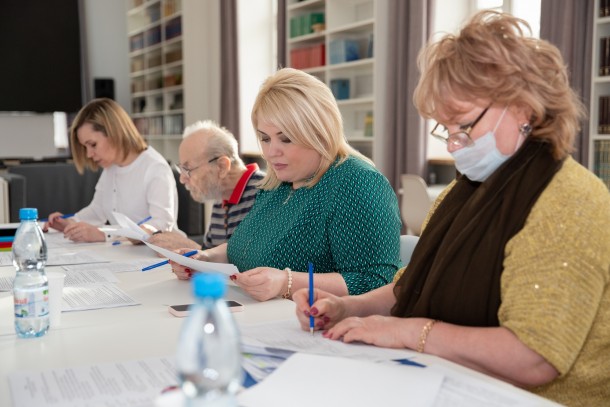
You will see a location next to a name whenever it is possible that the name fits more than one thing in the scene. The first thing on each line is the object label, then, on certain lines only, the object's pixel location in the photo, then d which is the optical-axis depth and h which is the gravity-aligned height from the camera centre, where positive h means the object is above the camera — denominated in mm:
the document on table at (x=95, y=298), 1666 -440
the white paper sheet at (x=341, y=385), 984 -392
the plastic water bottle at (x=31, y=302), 1319 -344
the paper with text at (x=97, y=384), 1016 -410
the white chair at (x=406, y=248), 2082 -371
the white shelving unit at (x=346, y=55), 5922 +644
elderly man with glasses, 2729 -204
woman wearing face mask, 1110 -195
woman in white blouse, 3371 -209
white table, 1232 -427
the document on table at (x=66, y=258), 2347 -468
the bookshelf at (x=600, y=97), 3914 +170
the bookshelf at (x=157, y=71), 8578 +727
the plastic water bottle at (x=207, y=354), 692 -232
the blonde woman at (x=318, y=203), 1869 -219
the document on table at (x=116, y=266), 2191 -460
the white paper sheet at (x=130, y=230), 2408 -372
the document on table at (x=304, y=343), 1212 -408
